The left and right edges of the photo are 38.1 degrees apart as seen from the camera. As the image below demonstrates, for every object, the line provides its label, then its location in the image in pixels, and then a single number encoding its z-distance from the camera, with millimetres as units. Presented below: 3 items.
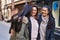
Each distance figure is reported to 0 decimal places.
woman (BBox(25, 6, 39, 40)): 1718
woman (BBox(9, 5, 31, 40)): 1731
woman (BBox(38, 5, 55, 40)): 1688
